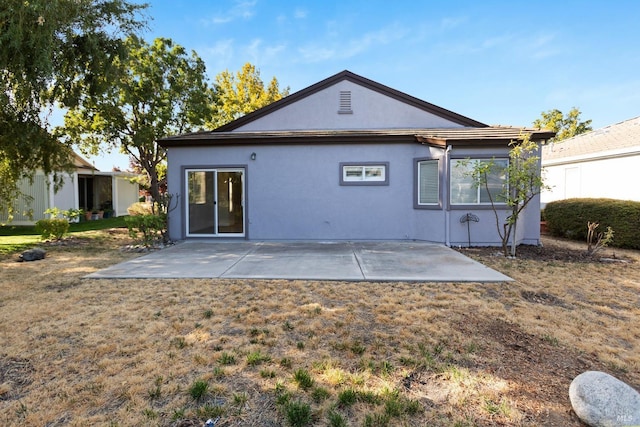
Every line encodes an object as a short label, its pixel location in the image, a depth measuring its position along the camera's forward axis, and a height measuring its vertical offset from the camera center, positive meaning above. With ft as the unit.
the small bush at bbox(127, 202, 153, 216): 65.57 -1.49
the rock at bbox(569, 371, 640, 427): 7.88 -4.88
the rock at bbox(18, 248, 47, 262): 27.99 -4.46
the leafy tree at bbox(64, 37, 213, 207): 46.44 +13.33
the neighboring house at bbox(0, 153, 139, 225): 57.21 +1.72
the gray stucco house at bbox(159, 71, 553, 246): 34.14 +1.60
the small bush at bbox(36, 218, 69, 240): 37.06 -2.87
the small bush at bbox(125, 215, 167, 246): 32.48 -2.37
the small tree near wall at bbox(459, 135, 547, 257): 26.11 +1.52
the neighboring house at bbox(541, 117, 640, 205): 39.22 +4.55
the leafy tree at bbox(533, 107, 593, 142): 99.71 +22.58
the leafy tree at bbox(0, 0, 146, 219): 21.80 +10.12
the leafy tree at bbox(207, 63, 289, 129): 84.84 +27.60
